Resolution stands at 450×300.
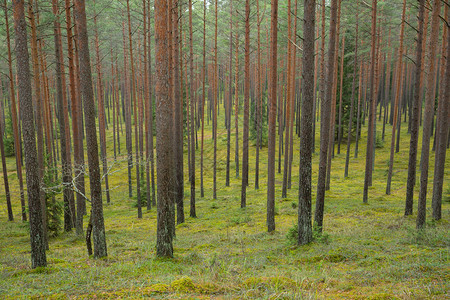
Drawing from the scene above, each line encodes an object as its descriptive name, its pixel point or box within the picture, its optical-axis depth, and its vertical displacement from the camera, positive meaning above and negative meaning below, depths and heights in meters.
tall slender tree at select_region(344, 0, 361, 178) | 23.70 +1.48
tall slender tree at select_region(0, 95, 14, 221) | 20.27 -5.09
